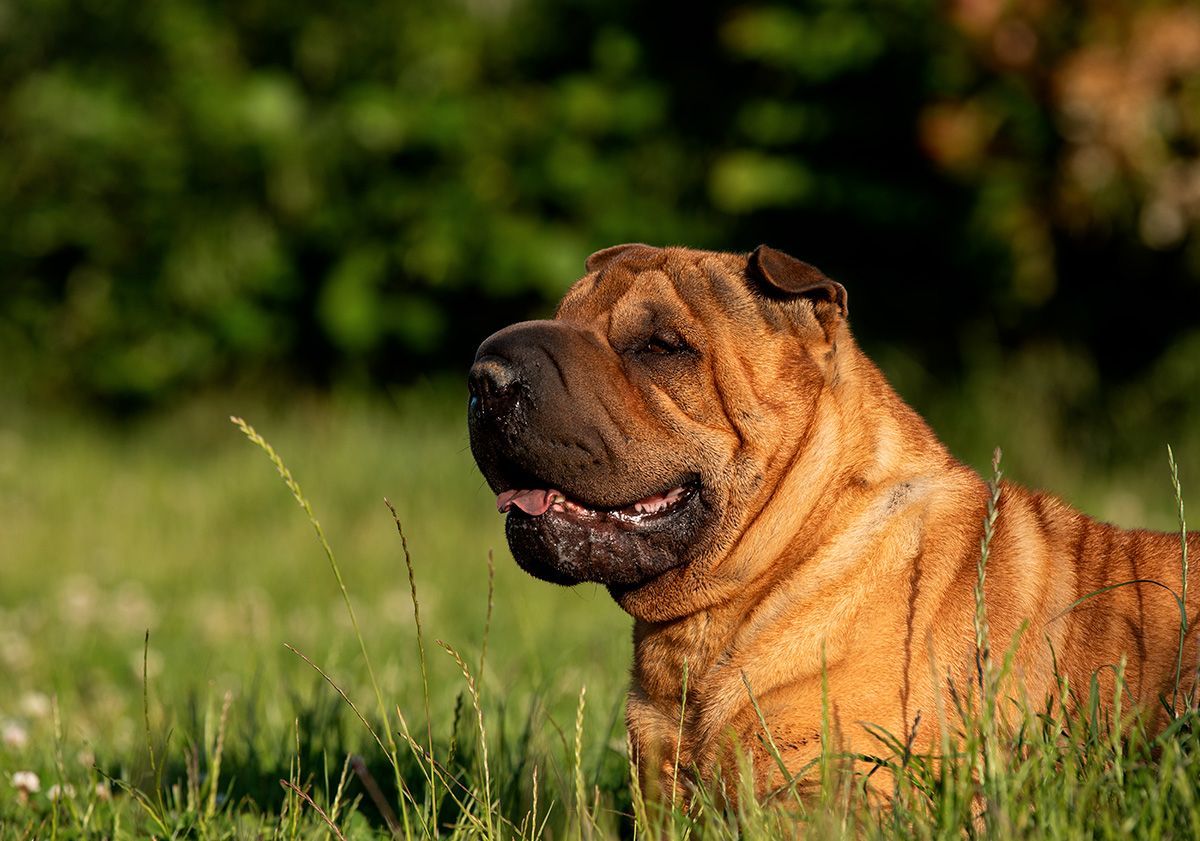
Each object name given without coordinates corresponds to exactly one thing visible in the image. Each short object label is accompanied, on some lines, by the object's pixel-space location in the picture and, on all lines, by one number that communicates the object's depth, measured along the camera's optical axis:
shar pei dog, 6.22
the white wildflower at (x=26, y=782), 7.05
